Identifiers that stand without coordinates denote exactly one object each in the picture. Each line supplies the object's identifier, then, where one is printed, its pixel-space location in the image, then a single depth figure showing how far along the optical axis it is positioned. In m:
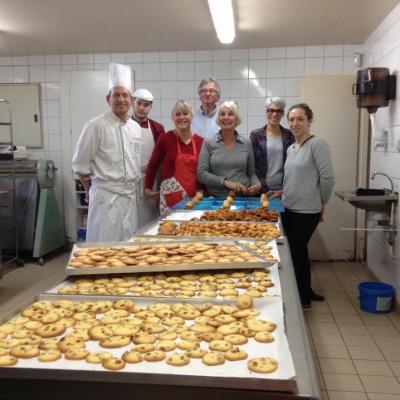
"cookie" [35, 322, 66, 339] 1.09
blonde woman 3.32
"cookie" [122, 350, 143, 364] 0.95
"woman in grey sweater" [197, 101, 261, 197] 3.20
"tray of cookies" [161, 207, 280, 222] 2.47
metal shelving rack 4.66
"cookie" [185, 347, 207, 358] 0.98
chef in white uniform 3.03
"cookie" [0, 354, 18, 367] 0.93
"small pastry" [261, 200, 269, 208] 2.76
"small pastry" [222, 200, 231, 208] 2.84
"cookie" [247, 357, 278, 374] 0.90
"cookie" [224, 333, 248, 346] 1.06
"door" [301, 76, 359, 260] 4.72
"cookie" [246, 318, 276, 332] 1.11
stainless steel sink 3.35
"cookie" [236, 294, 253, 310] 1.24
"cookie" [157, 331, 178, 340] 1.07
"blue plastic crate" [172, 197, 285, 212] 2.90
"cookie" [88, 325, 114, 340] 1.07
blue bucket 3.36
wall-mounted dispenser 3.57
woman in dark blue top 3.54
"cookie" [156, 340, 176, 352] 1.01
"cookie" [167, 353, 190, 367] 0.94
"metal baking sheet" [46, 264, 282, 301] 1.33
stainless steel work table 0.85
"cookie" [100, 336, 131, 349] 1.03
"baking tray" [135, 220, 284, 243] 1.99
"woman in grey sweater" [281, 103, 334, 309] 3.12
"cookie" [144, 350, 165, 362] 0.96
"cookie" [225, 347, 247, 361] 0.97
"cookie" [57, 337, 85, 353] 1.01
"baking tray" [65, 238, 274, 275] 1.49
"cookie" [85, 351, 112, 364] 0.95
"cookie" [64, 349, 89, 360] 0.97
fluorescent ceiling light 3.11
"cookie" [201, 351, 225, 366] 0.95
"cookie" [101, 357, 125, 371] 0.91
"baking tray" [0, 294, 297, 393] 0.85
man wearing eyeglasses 3.62
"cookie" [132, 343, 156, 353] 1.00
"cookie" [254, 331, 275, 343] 1.06
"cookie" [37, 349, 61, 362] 0.96
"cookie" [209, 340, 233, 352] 1.01
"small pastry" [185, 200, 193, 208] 2.89
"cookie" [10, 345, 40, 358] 0.98
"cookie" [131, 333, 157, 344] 1.04
